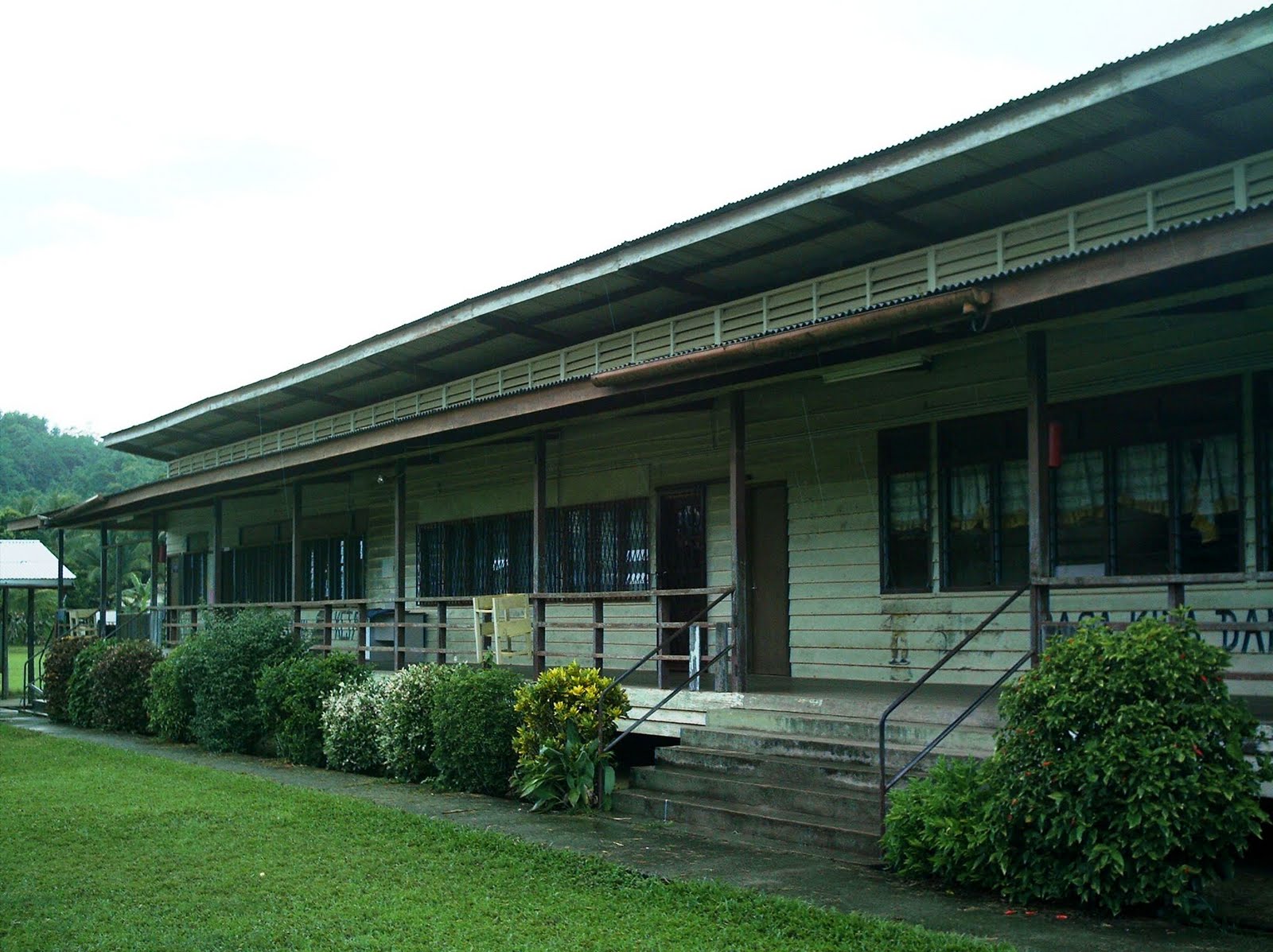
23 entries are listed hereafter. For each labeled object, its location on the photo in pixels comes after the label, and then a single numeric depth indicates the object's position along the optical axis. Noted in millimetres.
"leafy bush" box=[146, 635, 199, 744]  17281
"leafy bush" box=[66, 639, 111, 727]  20577
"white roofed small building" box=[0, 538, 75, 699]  26844
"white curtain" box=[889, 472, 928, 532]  12203
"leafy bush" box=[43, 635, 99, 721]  22156
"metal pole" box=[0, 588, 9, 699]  26000
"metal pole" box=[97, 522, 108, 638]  24333
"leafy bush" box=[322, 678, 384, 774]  14031
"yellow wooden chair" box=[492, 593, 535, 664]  13742
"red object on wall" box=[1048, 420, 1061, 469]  9648
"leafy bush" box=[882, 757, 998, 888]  7449
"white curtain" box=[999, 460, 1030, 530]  11305
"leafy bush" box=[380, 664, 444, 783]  13148
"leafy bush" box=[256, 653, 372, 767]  14969
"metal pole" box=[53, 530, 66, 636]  25525
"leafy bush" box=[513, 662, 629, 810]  10969
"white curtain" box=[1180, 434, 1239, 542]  9766
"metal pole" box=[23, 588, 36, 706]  25203
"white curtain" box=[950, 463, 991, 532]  11656
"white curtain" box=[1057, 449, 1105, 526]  10695
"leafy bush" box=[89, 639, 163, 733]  19516
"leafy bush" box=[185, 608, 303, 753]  16281
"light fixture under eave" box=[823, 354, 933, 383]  9719
